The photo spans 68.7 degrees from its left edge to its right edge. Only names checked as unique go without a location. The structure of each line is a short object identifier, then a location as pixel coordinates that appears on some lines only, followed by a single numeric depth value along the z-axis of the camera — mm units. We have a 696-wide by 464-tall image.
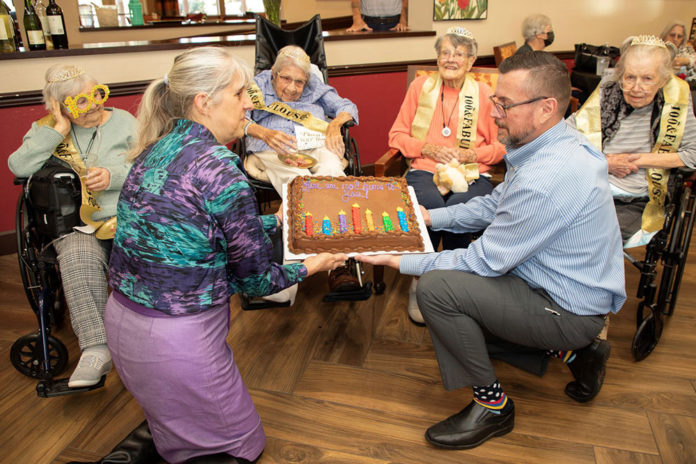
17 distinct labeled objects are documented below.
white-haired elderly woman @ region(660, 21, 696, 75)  4145
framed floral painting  4125
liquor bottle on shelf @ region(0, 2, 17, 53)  2633
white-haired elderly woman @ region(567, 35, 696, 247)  2148
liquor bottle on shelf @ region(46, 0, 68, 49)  2760
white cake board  1690
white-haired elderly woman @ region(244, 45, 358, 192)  2547
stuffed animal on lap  2393
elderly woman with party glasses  1901
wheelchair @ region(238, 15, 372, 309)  2557
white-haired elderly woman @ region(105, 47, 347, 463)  1284
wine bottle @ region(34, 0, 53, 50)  2777
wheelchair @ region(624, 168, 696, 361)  2068
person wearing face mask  4098
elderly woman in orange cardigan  2561
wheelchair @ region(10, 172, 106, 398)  1922
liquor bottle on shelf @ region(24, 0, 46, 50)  2701
